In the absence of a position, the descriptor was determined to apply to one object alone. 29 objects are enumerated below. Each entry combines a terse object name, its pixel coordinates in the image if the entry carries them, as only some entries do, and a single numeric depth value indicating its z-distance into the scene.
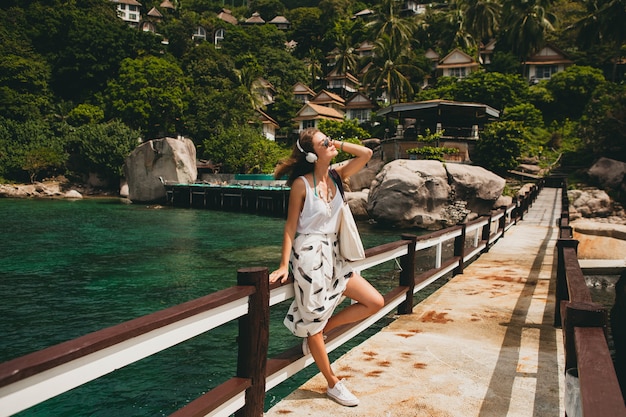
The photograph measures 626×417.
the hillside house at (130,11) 100.71
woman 3.54
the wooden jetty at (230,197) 40.44
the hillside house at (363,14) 100.19
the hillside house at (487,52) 67.06
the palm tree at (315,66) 79.71
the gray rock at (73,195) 50.38
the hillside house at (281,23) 107.42
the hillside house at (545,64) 57.12
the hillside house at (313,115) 60.50
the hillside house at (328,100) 66.88
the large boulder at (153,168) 49.09
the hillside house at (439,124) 37.62
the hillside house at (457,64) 59.19
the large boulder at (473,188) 28.33
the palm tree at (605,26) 46.12
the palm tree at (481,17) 58.06
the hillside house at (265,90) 68.93
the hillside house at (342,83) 75.38
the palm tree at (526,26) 53.25
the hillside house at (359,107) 63.12
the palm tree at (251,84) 63.37
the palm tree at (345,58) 71.62
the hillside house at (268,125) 65.12
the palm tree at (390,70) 53.28
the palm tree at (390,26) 57.41
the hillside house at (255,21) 111.88
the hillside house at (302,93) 72.19
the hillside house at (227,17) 114.06
